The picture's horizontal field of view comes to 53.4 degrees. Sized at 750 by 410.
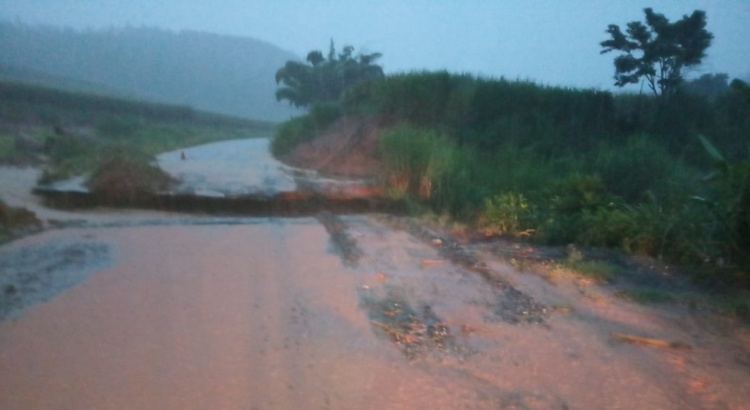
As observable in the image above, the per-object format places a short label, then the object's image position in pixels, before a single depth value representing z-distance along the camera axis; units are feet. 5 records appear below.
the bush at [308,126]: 93.62
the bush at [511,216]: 38.91
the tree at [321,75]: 135.13
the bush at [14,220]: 34.53
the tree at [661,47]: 65.16
